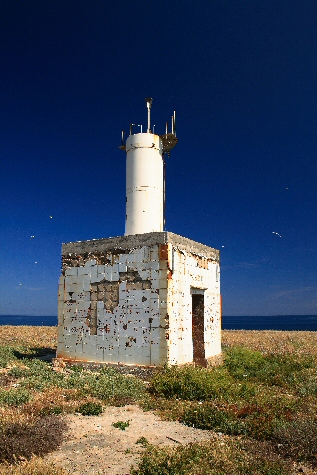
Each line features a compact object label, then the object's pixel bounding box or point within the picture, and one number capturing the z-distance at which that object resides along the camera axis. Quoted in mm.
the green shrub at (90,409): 7984
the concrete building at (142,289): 11406
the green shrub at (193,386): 9094
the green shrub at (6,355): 13639
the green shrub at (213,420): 6964
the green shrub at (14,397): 8477
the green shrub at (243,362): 12727
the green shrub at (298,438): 5801
